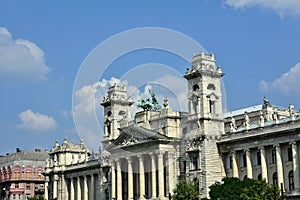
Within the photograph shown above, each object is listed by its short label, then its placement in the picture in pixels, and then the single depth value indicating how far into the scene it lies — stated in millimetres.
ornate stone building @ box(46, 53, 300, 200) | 95875
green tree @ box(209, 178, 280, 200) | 81125
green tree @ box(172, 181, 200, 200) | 95838
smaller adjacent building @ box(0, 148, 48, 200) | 179500
